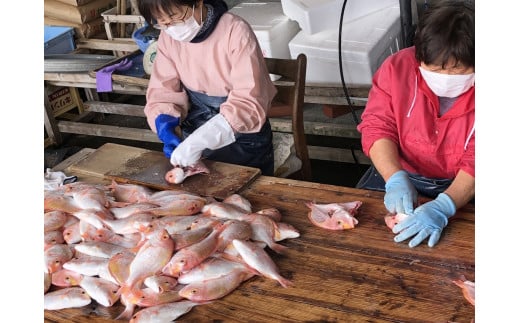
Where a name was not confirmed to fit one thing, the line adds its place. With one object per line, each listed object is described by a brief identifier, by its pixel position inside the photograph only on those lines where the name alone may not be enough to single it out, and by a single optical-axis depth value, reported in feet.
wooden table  6.28
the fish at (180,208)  8.01
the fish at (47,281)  7.13
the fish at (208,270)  6.85
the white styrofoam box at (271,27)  14.53
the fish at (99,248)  7.37
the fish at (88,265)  7.14
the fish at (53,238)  7.77
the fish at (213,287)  6.66
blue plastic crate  19.01
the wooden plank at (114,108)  17.78
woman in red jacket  7.43
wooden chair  10.77
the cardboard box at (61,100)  19.45
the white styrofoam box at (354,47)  13.60
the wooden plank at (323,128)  14.55
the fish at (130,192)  8.77
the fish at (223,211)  7.89
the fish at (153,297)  6.64
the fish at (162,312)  6.43
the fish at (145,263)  6.68
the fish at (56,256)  7.27
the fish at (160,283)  6.72
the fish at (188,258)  6.88
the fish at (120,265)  6.91
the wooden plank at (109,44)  19.16
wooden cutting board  9.05
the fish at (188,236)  7.26
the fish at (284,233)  7.55
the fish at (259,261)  6.85
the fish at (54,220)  8.00
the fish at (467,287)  6.20
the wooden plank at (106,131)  17.40
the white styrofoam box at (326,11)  14.26
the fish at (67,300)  6.84
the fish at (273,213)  7.87
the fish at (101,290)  6.78
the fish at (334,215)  7.69
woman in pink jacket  9.58
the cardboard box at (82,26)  19.99
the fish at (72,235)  7.82
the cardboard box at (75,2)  19.45
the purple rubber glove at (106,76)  16.14
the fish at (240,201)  8.17
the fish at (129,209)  8.14
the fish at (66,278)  7.16
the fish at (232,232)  7.24
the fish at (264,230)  7.42
